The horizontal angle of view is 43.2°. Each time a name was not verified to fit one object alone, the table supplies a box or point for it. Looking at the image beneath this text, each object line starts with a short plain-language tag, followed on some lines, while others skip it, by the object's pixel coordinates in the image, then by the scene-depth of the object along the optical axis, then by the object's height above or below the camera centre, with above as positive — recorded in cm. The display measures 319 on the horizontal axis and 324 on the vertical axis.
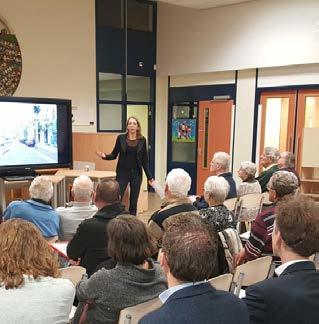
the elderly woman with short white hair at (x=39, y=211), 298 -75
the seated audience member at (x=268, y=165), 491 -64
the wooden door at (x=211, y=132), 805 -39
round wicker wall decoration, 670 +80
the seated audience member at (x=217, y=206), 280 -68
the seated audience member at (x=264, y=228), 271 -77
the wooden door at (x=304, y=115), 700 -1
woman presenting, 536 -64
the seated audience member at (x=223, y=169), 425 -61
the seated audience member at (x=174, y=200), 284 -66
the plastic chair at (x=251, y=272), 216 -89
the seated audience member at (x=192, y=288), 115 -52
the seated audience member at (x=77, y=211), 318 -79
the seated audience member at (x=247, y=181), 453 -77
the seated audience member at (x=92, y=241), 249 -80
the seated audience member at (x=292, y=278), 140 -59
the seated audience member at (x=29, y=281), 147 -65
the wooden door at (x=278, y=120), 718 -10
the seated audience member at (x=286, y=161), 507 -59
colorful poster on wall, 877 -39
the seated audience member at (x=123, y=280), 178 -75
